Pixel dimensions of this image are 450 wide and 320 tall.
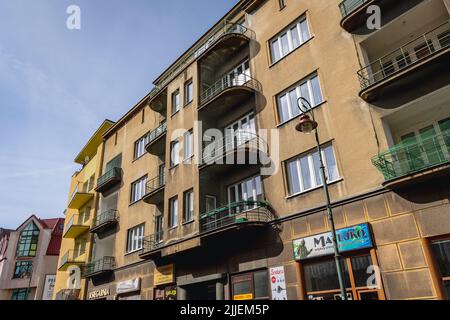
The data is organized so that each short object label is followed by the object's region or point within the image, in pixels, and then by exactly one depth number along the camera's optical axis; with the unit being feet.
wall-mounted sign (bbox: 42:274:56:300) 152.46
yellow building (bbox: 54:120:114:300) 88.57
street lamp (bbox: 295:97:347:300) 29.63
